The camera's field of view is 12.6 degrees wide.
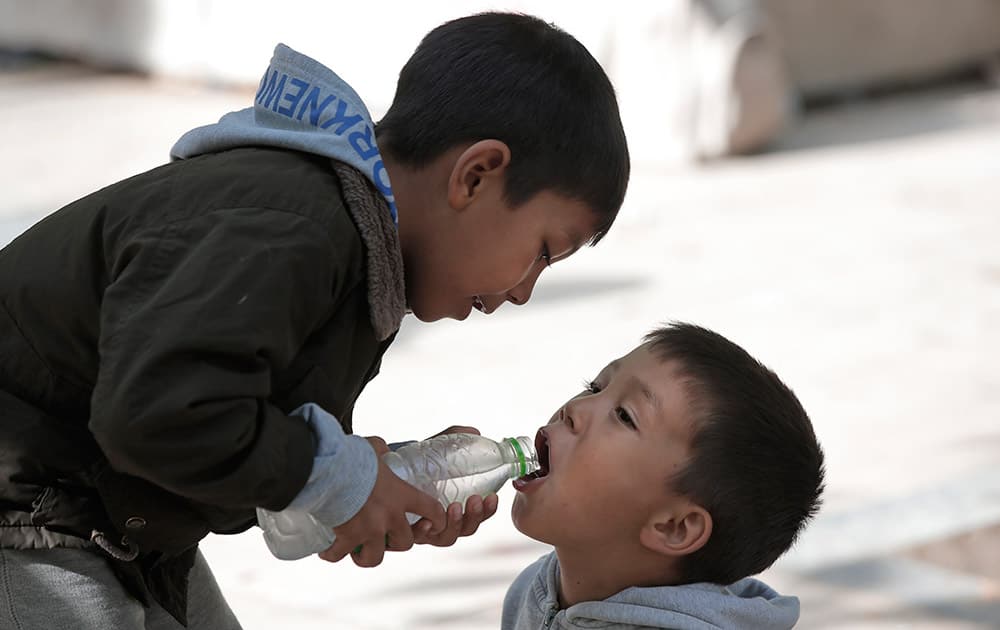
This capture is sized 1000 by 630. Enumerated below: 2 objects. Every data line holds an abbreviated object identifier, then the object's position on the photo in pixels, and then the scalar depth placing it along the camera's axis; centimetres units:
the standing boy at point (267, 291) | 292
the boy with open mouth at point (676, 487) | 316
